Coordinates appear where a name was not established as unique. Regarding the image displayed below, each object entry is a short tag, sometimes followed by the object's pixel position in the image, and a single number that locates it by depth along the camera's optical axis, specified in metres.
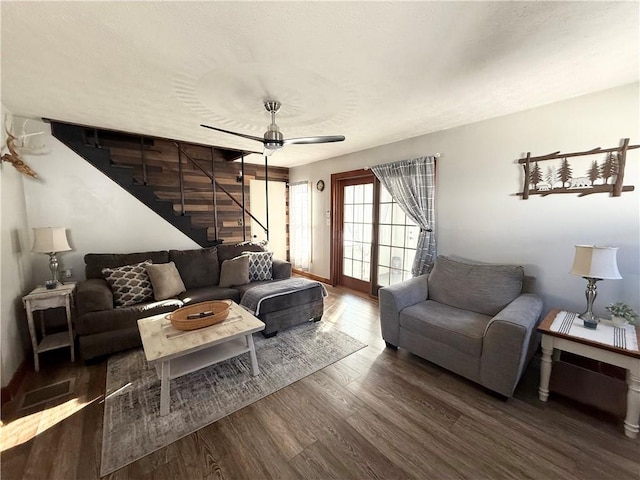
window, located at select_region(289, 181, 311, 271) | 5.27
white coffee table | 1.80
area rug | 1.62
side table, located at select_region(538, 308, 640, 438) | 1.61
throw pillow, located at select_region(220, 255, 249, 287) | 3.39
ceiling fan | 2.20
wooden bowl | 2.03
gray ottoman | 2.84
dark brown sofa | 2.37
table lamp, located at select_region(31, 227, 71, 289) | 2.40
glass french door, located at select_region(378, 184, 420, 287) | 3.69
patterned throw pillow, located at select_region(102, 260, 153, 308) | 2.70
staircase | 3.23
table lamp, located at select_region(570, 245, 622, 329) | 1.81
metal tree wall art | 2.07
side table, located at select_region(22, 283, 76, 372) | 2.24
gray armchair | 1.88
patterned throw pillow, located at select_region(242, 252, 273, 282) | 3.57
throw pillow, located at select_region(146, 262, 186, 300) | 2.88
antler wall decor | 2.26
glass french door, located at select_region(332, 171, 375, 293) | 4.20
